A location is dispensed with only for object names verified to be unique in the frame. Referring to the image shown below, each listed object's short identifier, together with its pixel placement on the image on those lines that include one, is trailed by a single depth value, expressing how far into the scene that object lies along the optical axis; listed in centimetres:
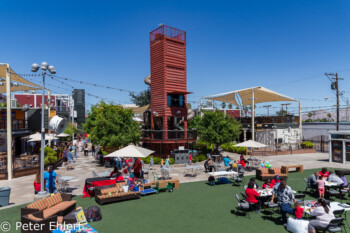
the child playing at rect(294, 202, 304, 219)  835
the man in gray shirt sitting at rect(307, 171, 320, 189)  1268
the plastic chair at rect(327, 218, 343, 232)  741
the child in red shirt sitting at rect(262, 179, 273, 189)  1160
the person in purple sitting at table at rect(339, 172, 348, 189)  1237
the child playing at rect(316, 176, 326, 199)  1177
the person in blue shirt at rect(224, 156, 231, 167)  1983
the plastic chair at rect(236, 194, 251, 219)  970
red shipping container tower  2630
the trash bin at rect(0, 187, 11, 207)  1160
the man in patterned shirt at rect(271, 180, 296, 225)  929
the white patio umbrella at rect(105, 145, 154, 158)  1473
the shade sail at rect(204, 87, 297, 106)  3286
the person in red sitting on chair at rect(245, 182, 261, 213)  1009
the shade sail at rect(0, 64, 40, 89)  1906
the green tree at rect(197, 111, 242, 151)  2664
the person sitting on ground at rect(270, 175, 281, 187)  1158
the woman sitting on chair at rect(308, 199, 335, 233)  758
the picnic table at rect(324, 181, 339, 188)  1195
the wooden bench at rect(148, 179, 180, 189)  1367
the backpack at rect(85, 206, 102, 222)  941
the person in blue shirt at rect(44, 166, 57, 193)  1235
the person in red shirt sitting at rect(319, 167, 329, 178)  1325
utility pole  3350
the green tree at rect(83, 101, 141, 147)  2320
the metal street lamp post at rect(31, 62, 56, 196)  1107
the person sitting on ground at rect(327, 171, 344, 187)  1224
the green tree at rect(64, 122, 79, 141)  3897
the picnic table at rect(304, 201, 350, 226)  882
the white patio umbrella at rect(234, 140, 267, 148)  2098
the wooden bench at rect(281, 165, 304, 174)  1908
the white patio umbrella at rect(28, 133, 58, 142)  2306
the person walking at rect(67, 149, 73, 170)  2248
